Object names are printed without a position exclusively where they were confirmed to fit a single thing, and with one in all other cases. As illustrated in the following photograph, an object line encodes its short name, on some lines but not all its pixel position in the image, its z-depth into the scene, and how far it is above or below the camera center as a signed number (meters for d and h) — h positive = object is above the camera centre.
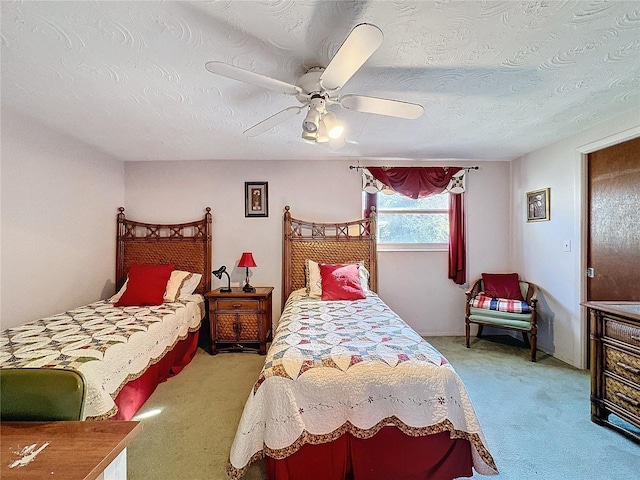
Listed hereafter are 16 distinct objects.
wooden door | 2.59 +0.15
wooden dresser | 1.92 -0.83
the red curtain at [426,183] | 3.95 +0.73
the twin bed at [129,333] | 1.86 -0.69
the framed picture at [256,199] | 4.00 +0.54
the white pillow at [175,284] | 3.41 -0.50
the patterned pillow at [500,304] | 3.36 -0.73
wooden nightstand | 3.47 -0.89
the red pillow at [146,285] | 3.21 -0.48
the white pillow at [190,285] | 3.60 -0.53
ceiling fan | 1.26 +0.80
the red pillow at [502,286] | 3.70 -0.57
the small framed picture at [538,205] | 3.46 +0.39
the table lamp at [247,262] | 3.63 -0.25
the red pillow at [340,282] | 3.25 -0.47
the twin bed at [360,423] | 1.56 -0.94
